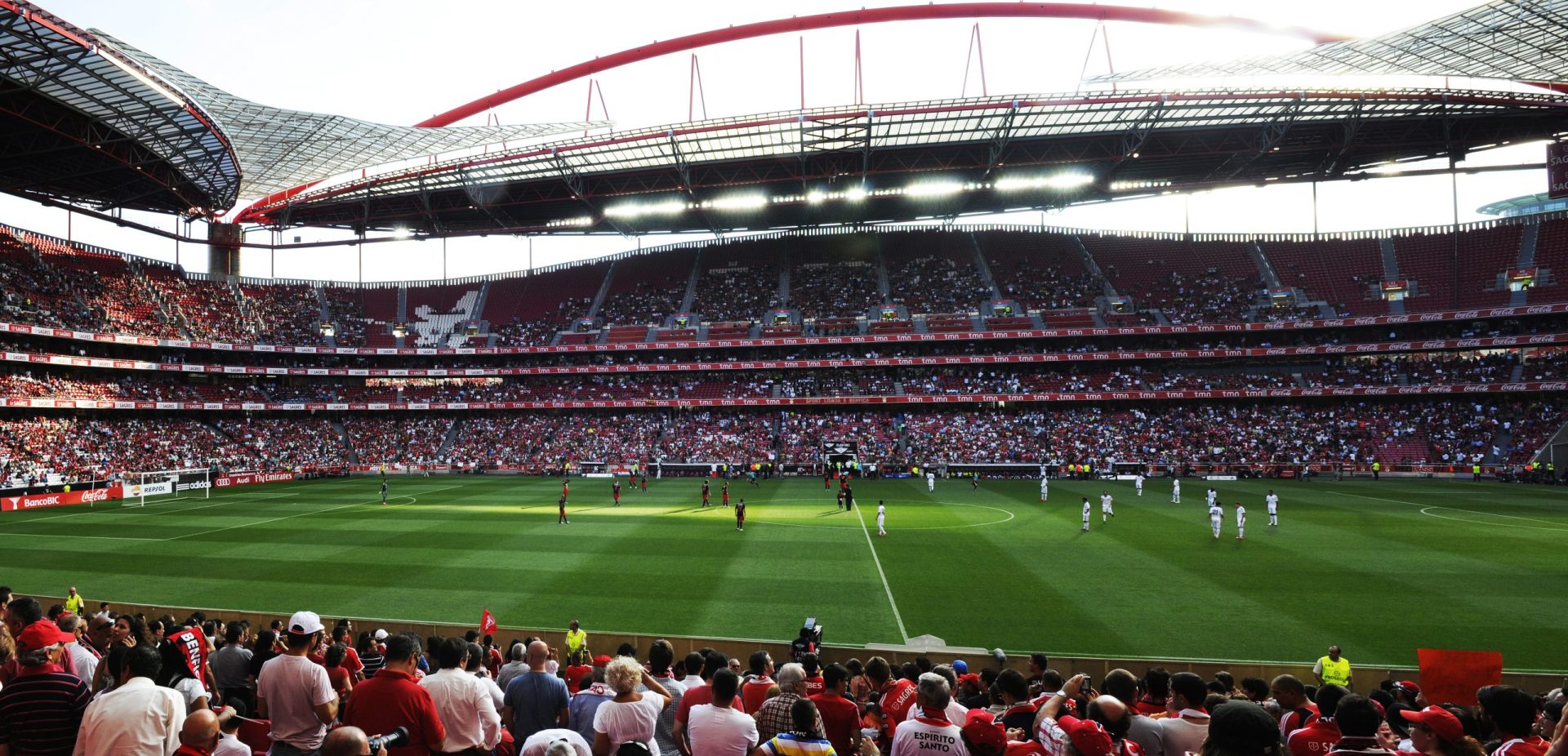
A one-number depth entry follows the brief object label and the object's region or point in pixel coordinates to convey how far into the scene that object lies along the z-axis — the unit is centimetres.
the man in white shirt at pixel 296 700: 541
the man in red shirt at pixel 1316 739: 517
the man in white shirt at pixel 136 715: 445
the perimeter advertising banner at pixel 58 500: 3588
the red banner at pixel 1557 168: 4862
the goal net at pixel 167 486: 3968
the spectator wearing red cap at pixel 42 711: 465
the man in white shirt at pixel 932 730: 494
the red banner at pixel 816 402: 4556
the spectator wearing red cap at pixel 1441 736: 390
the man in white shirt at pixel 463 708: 539
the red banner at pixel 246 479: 4699
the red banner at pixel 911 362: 4778
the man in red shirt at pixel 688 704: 566
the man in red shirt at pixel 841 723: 536
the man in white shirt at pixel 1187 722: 531
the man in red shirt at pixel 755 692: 657
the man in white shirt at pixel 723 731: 494
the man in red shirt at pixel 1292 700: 643
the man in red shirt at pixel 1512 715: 445
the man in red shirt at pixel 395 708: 490
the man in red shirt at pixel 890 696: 664
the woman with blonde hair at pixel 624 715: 512
